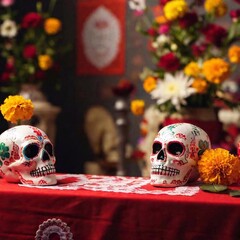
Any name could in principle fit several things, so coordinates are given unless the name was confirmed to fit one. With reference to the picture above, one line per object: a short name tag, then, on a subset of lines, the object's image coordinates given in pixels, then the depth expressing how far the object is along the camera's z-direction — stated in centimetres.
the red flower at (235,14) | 260
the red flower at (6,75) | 377
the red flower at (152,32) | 273
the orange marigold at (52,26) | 378
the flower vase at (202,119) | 253
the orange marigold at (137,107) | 284
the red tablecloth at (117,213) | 142
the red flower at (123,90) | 324
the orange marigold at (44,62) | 372
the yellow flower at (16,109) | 174
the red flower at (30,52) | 366
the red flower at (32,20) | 355
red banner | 441
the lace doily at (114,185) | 155
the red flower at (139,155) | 314
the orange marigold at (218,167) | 160
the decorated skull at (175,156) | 163
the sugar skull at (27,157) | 163
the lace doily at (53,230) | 150
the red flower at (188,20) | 253
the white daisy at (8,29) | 382
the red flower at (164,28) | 265
